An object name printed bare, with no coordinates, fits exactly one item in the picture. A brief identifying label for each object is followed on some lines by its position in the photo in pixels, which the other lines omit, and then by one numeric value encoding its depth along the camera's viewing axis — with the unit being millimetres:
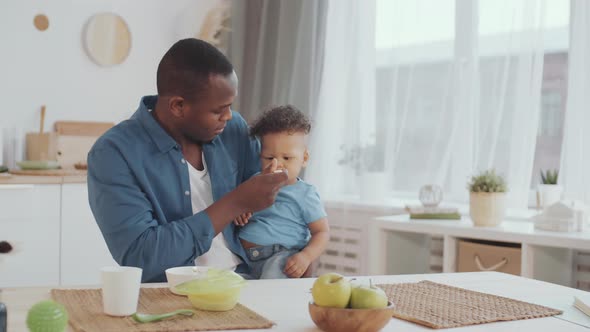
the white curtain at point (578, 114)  2957
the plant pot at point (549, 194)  2934
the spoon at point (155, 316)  1293
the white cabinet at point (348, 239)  3652
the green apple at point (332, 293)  1251
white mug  1324
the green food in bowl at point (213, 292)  1390
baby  2066
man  1788
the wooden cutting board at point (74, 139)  3828
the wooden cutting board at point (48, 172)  3473
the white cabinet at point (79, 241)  3467
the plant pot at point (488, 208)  2883
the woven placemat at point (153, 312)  1272
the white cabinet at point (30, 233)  3287
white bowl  1532
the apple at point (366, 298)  1253
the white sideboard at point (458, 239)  2654
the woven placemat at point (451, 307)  1393
